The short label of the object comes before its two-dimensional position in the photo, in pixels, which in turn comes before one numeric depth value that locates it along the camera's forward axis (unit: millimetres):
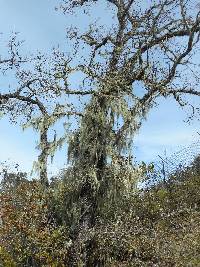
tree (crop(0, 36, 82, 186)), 15766
